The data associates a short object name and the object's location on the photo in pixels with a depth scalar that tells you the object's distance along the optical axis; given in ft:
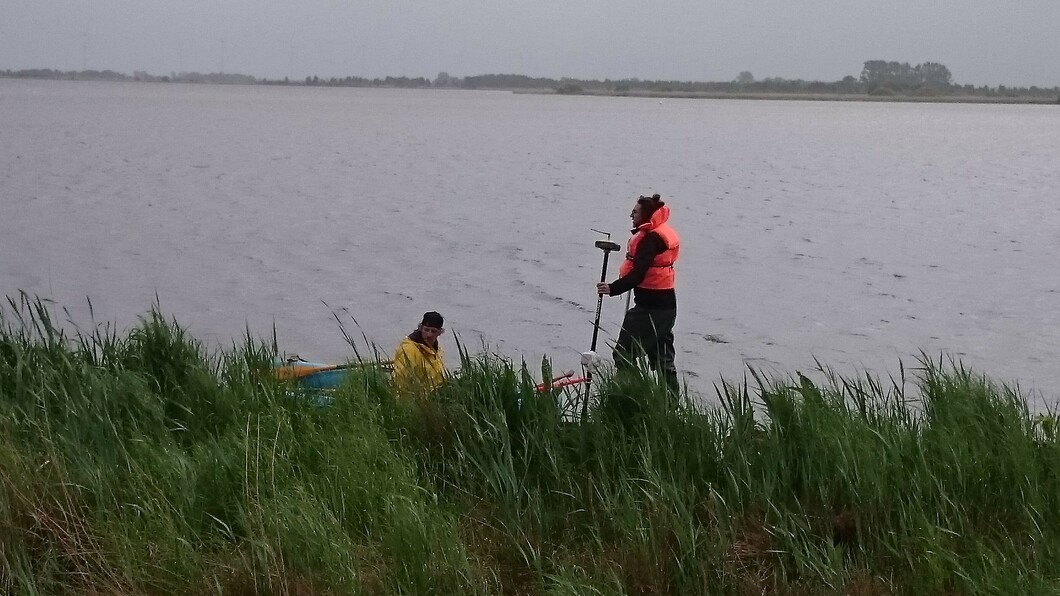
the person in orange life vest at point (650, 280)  24.02
